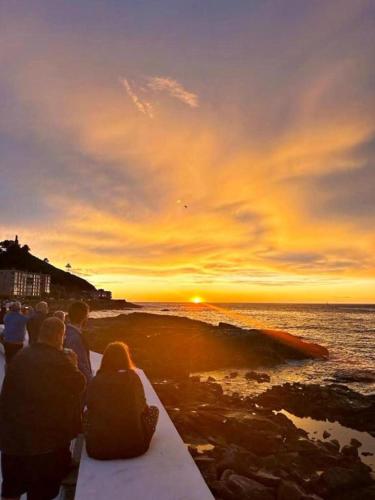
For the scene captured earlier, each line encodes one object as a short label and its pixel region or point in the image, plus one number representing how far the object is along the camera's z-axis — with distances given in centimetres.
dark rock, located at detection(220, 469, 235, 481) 694
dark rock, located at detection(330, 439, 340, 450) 1117
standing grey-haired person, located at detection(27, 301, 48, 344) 892
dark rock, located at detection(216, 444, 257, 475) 751
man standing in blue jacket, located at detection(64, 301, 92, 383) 611
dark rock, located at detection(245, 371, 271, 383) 2141
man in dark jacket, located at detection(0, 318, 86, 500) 376
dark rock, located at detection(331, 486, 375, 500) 789
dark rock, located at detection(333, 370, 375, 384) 2373
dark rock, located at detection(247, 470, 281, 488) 702
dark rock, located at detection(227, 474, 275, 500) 637
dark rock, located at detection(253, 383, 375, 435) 1468
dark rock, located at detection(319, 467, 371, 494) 813
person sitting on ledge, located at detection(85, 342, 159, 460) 466
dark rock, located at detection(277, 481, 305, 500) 654
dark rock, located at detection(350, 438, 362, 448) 1170
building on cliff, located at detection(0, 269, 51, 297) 7712
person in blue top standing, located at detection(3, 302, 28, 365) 1039
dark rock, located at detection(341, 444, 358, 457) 1073
